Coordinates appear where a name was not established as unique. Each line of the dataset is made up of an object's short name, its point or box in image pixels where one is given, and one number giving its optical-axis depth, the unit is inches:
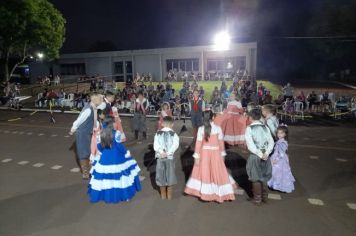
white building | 1080.2
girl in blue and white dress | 217.3
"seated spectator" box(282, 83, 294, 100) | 698.2
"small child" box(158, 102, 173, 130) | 381.4
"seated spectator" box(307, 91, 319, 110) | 670.5
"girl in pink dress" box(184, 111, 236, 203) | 217.8
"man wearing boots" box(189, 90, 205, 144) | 433.1
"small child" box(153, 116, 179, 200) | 219.6
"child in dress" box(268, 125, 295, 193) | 240.5
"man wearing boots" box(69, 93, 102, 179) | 269.1
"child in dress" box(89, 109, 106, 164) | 271.1
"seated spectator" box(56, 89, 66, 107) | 886.1
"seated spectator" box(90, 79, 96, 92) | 1028.6
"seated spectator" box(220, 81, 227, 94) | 723.7
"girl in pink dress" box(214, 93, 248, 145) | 394.3
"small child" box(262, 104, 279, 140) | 290.0
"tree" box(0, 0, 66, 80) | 981.2
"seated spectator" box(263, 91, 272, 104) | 648.4
